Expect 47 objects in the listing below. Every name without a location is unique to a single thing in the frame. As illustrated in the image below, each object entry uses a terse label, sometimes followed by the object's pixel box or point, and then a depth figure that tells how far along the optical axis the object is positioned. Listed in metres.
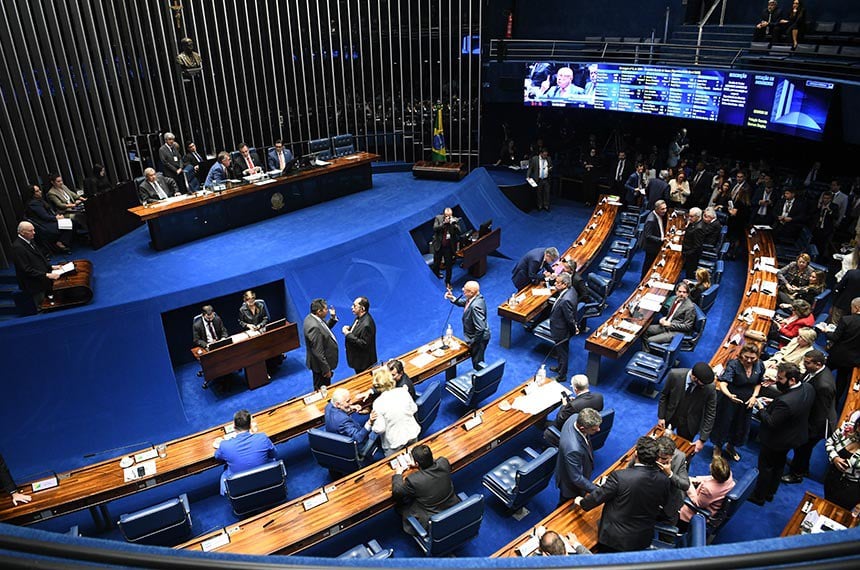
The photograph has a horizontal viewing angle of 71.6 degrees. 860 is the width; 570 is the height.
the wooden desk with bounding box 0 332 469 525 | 5.55
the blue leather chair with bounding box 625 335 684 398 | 7.98
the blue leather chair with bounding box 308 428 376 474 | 6.02
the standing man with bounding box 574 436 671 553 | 4.52
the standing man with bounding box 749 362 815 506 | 5.70
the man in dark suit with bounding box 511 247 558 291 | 9.71
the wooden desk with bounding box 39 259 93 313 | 8.39
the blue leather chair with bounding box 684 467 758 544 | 5.20
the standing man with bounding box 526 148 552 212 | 15.06
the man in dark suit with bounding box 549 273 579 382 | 8.09
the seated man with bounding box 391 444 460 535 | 5.24
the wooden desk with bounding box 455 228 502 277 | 11.61
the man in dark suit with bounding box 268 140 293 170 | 12.66
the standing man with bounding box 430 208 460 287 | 11.23
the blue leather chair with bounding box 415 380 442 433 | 6.75
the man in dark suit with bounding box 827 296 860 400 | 7.00
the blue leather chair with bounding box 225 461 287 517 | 5.65
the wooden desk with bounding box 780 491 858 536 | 4.91
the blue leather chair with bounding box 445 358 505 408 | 7.31
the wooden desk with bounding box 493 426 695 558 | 4.89
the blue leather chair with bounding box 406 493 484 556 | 5.07
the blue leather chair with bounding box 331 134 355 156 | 14.13
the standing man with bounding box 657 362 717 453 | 6.06
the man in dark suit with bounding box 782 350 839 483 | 5.91
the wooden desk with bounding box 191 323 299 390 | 8.16
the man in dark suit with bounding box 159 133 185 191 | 11.88
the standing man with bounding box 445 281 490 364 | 7.99
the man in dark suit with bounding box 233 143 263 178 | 12.27
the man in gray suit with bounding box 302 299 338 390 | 7.33
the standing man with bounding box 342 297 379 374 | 7.50
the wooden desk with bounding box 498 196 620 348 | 9.21
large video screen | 10.88
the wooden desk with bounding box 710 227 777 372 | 7.54
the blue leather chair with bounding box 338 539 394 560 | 4.92
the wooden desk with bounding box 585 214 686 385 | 8.11
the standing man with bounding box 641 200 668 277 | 10.74
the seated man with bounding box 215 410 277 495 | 5.87
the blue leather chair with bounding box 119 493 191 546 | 5.11
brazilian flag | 16.31
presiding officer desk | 10.68
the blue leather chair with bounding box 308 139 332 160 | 13.42
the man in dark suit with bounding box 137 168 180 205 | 10.98
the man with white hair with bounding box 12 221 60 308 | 8.20
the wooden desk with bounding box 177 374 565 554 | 5.07
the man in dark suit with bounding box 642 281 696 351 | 8.31
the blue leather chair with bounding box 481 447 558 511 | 5.69
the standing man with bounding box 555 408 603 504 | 5.07
